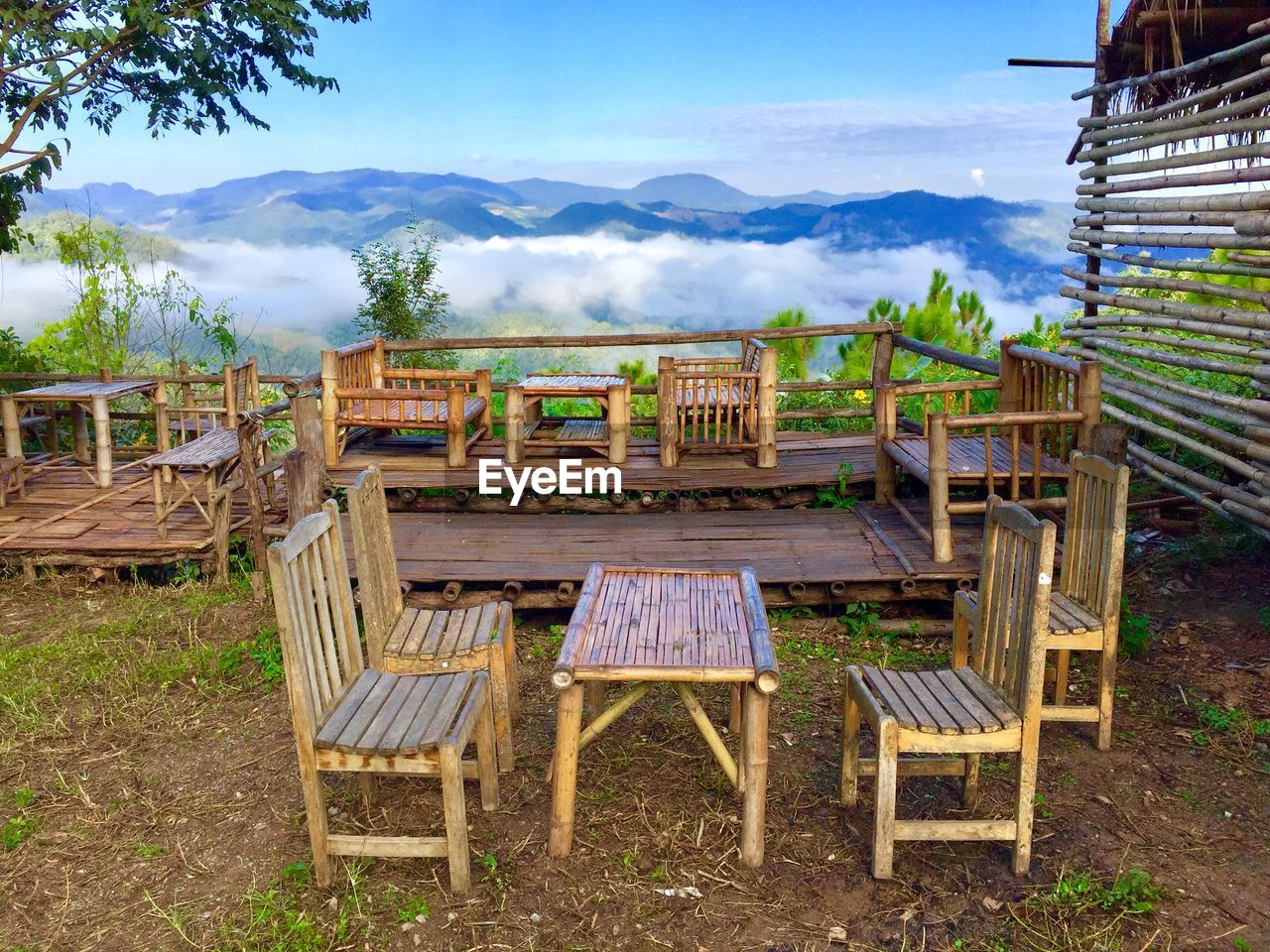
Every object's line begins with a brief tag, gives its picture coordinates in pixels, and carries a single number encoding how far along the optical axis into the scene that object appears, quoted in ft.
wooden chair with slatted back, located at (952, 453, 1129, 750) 13.23
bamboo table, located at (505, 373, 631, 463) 24.59
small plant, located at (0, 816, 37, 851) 12.29
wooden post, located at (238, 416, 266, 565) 21.42
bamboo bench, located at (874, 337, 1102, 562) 18.52
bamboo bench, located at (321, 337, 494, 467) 24.44
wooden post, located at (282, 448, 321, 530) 19.27
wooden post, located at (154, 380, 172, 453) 28.63
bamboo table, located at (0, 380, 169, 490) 26.23
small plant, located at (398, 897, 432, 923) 10.50
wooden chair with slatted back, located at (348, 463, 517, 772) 12.58
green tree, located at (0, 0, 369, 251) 27.37
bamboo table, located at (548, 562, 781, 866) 10.78
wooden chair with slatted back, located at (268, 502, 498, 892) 10.26
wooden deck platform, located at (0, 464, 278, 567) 23.20
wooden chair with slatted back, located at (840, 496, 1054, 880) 10.69
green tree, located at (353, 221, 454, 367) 44.50
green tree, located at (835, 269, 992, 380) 41.98
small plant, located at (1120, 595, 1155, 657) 17.19
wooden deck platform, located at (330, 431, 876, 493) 24.22
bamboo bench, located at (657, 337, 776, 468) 24.81
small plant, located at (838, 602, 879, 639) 18.85
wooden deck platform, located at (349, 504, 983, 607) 19.17
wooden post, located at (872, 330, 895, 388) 28.91
